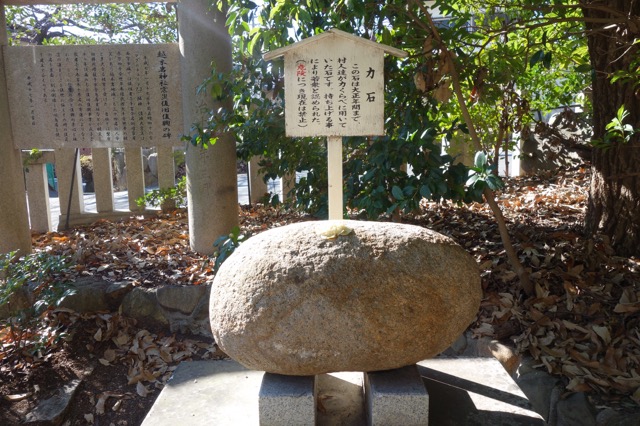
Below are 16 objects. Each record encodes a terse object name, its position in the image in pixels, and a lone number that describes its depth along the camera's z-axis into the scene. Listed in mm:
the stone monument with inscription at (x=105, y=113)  5234
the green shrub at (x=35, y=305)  3846
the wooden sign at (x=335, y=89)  2902
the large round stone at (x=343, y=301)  2211
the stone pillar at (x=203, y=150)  5000
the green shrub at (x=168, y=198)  6663
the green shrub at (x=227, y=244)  3502
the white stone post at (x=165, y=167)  6906
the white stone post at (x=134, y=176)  6703
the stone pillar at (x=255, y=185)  7137
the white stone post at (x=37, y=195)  6375
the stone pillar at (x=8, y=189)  5340
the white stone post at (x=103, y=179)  6621
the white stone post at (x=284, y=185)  6660
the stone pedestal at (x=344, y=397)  2580
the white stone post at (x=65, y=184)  6496
